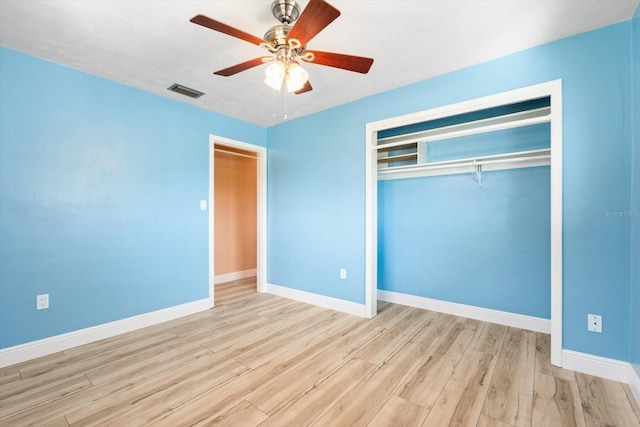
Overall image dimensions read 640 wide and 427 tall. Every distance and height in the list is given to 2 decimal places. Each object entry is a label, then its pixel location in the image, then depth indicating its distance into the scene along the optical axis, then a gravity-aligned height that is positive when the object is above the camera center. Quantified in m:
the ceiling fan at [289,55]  1.63 +1.02
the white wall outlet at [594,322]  1.99 -0.81
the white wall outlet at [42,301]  2.33 -0.77
